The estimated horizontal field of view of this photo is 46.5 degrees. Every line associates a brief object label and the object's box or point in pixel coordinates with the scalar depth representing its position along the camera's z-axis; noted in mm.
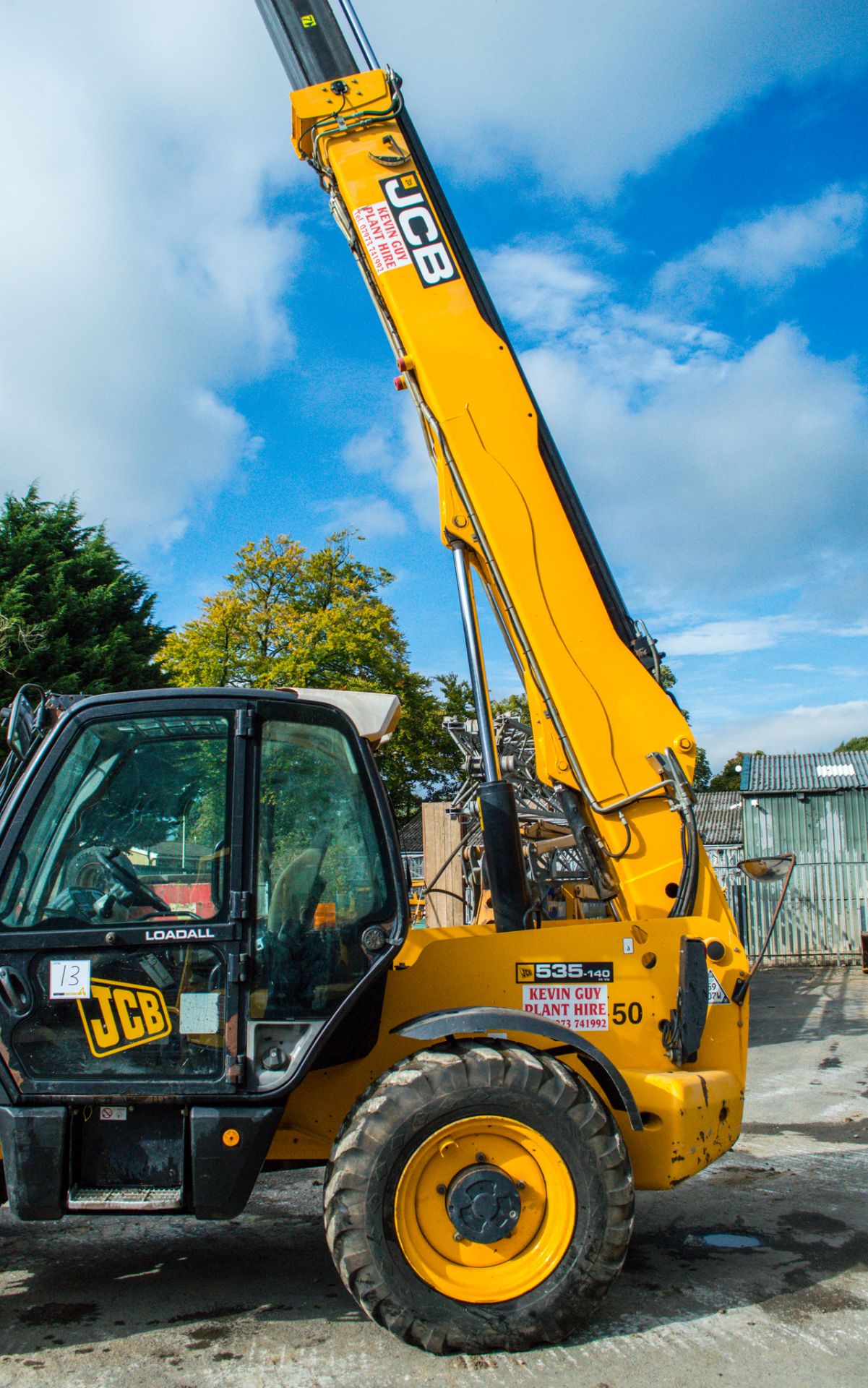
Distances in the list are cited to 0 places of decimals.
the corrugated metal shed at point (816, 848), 21094
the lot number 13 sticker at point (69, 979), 3635
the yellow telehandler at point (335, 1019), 3580
